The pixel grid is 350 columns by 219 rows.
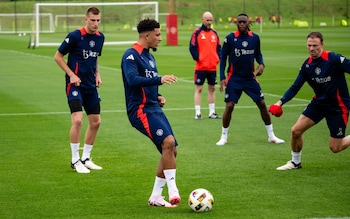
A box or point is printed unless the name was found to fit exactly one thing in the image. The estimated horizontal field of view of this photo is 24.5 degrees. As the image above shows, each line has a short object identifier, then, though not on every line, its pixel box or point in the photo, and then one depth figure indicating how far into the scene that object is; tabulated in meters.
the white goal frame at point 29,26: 81.31
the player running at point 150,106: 10.12
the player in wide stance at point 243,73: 15.94
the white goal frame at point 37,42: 52.50
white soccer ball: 9.95
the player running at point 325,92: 12.06
